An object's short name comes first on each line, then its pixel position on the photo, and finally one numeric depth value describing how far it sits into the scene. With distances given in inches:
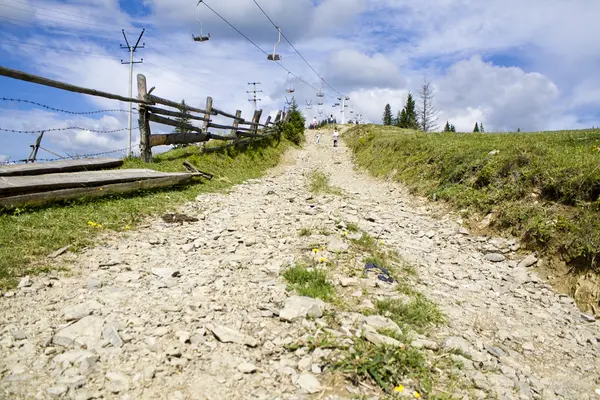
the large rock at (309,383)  103.3
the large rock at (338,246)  211.5
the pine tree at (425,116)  2588.6
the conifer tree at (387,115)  4520.2
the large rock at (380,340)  123.0
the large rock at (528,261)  245.9
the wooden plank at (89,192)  229.4
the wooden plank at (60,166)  279.6
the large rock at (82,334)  114.2
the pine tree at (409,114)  2953.7
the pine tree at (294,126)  1273.4
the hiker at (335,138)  1246.9
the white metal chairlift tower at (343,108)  2789.4
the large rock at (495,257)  260.7
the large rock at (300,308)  137.6
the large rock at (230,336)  121.4
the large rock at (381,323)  135.4
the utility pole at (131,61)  1761.7
